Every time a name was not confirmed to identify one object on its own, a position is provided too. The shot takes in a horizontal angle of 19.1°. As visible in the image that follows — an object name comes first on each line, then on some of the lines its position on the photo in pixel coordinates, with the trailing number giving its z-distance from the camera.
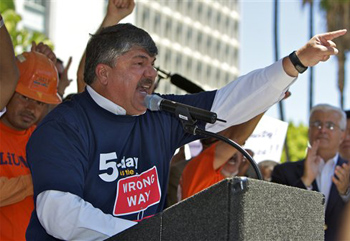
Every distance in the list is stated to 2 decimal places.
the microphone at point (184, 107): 4.33
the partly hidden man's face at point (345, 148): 9.65
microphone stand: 4.39
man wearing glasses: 7.72
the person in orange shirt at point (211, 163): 7.21
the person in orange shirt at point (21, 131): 6.16
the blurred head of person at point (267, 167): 10.80
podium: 3.20
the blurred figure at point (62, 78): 8.30
